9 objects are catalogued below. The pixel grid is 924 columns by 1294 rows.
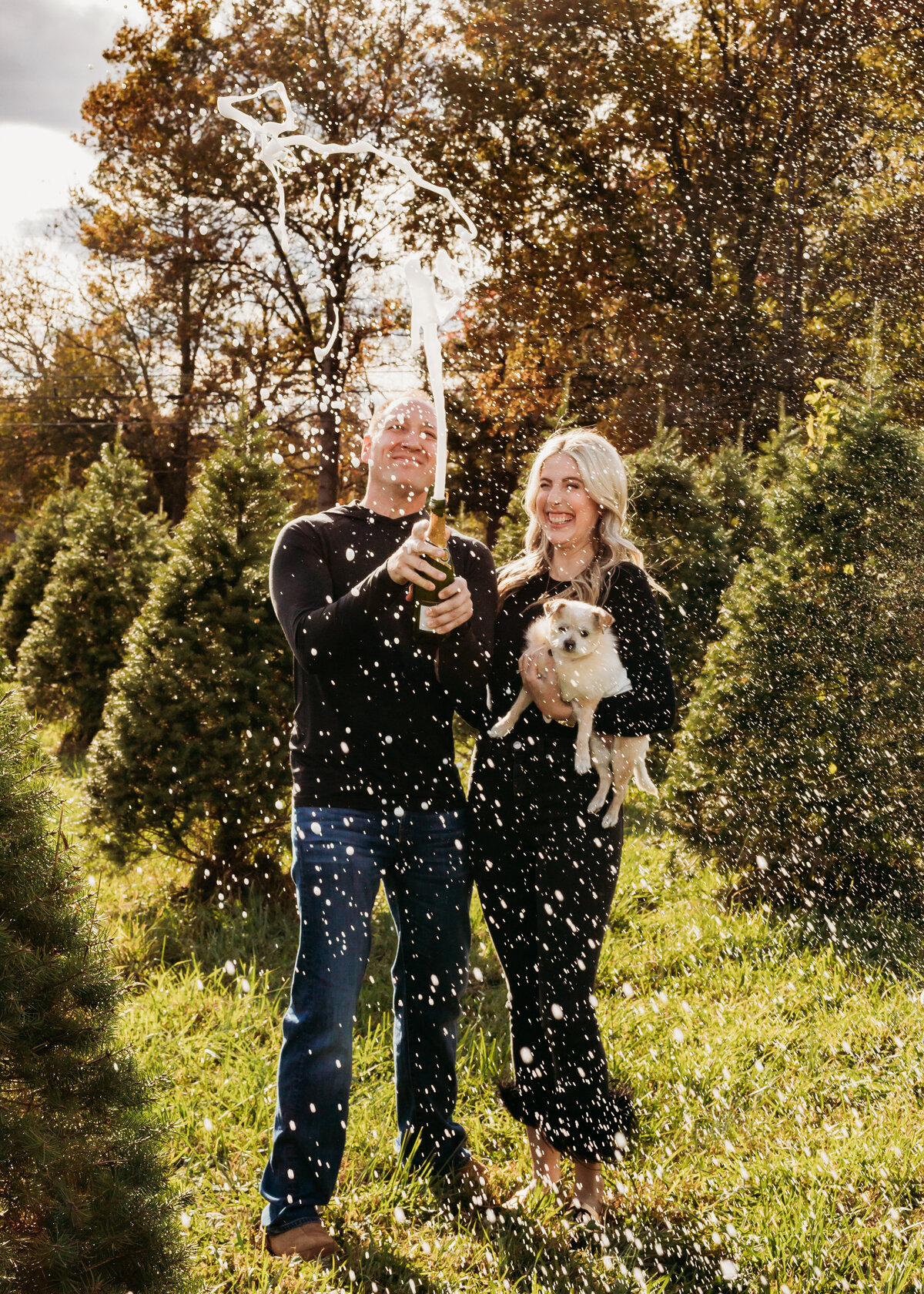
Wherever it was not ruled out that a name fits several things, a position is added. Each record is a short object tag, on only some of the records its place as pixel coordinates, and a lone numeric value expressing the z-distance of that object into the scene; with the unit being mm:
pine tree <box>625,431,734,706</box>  9250
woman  2910
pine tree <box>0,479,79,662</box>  13969
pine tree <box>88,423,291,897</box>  5773
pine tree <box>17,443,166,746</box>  10688
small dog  2857
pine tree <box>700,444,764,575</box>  10492
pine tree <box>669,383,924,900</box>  5887
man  2842
